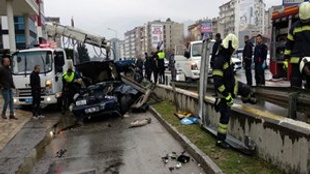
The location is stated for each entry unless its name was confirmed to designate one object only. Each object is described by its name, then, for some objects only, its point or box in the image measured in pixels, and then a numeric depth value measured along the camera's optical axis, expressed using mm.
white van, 11999
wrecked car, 7956
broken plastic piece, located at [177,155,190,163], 4304
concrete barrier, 2937
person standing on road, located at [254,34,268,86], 7756
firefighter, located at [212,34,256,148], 4171
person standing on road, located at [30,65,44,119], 8462
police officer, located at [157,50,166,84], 11709
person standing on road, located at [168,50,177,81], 13601
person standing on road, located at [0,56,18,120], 8046
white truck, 9317
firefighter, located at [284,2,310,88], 4386
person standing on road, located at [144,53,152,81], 13180
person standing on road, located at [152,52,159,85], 11783
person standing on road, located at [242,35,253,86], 8046
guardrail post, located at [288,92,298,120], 3816
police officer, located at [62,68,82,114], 9697
